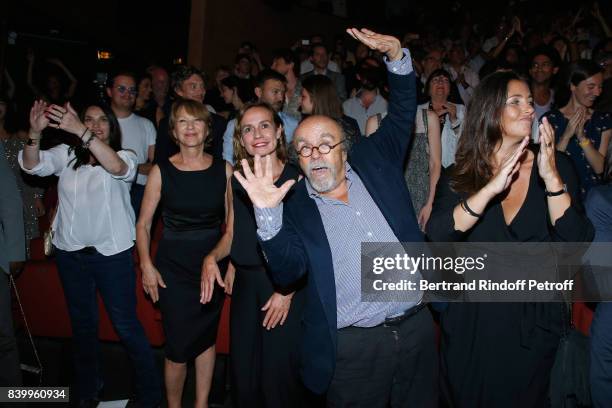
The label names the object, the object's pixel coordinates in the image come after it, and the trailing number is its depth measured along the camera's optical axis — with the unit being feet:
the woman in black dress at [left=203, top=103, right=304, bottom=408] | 8.30
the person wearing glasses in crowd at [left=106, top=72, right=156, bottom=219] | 13.43
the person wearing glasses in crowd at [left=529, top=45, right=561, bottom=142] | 15.92
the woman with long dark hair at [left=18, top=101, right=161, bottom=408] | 10.04
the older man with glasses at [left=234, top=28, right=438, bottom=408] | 6.71
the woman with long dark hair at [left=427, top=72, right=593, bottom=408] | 6.63
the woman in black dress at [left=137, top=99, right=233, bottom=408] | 9.64
